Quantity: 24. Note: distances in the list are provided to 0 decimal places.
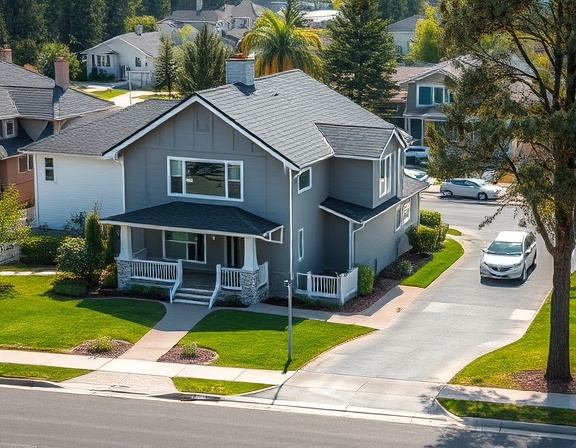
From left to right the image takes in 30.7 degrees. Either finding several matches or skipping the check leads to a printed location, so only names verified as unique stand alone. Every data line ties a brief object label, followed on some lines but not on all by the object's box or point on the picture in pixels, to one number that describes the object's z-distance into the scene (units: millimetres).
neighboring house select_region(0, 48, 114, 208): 49312
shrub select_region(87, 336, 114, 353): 30312
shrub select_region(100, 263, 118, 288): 37531
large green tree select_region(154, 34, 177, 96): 84000
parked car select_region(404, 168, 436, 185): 61584
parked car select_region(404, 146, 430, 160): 68312
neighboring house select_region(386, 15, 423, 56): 131000
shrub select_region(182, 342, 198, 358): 29750
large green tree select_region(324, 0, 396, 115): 66938
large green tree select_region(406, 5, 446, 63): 106469
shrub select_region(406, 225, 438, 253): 44188
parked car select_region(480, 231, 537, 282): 39344
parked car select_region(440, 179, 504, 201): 58500
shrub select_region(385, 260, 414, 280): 40344
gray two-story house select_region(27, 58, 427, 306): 35844
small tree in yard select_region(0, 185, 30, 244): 37656
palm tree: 59219
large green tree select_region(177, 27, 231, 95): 61125
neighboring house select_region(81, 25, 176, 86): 107000
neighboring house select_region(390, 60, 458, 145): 68625
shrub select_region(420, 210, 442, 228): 47188
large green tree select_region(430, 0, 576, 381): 25156
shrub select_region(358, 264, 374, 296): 37156
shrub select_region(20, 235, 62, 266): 40844
